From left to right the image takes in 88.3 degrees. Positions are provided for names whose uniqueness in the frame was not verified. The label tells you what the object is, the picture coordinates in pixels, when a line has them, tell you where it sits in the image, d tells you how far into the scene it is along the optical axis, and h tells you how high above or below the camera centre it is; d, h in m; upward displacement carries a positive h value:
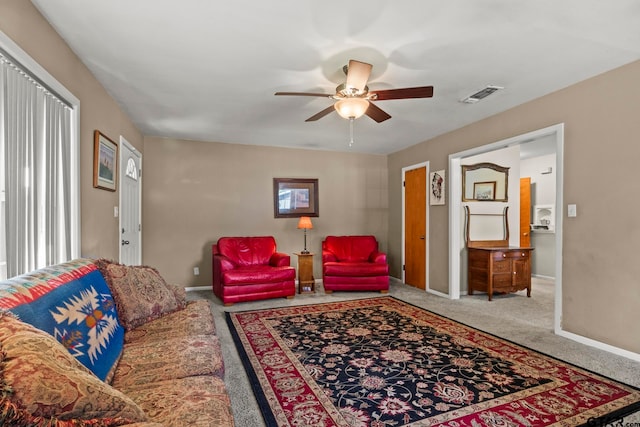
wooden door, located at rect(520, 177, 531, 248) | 6.61 -0.02
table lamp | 5.32 -0.19
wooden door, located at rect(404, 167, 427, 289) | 5.30 -0.26
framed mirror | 5.04 +0.45
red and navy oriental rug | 1.91 -1.19
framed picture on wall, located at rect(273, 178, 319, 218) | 5.70 +0.25
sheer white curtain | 1.72 +0.23
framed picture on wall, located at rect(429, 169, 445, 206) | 4.88 +0.36
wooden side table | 5.11 -0.96
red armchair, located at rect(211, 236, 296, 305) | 4.31 -0.81
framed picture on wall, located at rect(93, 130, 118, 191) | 2.88 +0.47
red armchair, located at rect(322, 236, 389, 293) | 4.98 -0.95
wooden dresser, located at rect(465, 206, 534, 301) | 4.63 -0.81
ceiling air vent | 3.17 +1.18
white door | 3.88 +0.10
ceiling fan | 2.41 +0.94
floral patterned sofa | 0.79 -0.54
